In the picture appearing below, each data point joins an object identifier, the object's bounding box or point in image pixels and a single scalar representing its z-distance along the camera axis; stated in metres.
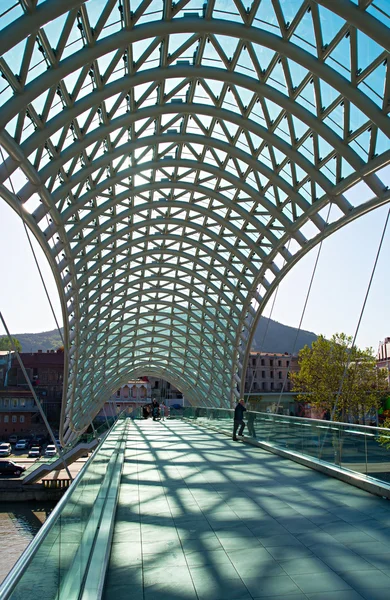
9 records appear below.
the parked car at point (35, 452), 70.75
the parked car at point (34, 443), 83.93
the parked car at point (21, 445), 81.38
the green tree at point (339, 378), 49.88
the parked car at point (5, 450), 69.06
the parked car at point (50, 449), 74.85
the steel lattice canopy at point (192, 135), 19.17
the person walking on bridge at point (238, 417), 22.03
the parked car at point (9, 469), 53.88
